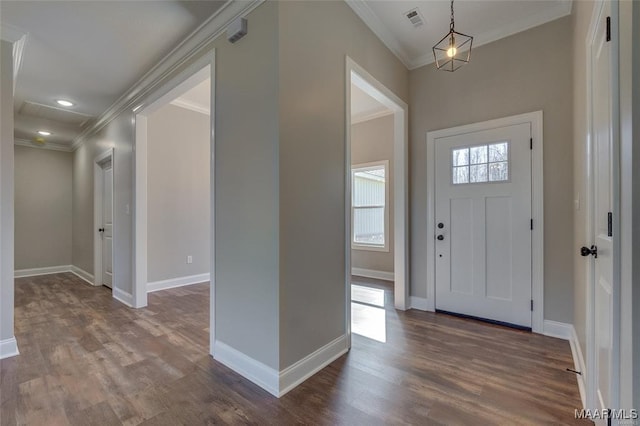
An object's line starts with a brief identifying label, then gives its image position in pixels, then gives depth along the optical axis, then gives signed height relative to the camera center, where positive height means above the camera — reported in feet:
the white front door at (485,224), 9.56 -0.47
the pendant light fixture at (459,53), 10.49 +6.05
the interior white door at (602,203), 4.09 +0.13
